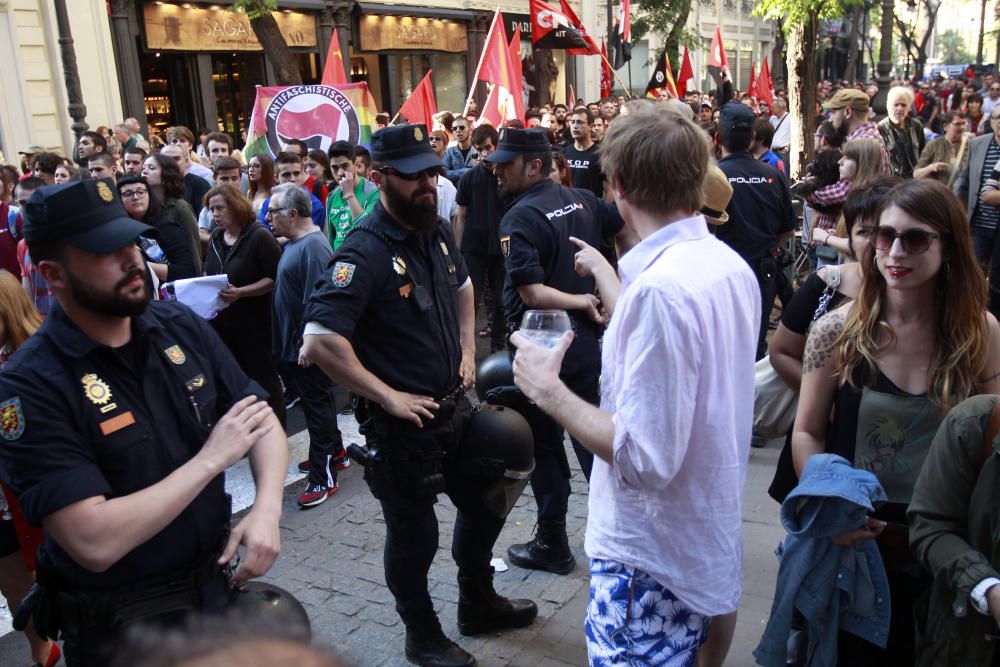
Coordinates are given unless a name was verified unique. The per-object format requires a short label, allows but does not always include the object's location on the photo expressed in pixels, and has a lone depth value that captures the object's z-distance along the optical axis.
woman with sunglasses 2.53
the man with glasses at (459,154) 9.77
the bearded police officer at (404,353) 3.28
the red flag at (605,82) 19.24
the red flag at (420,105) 12.09
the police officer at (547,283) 4.29
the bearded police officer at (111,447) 2.11
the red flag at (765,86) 22.08
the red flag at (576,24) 14.17
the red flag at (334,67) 11.44
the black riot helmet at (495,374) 4.16
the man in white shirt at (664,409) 2.04
